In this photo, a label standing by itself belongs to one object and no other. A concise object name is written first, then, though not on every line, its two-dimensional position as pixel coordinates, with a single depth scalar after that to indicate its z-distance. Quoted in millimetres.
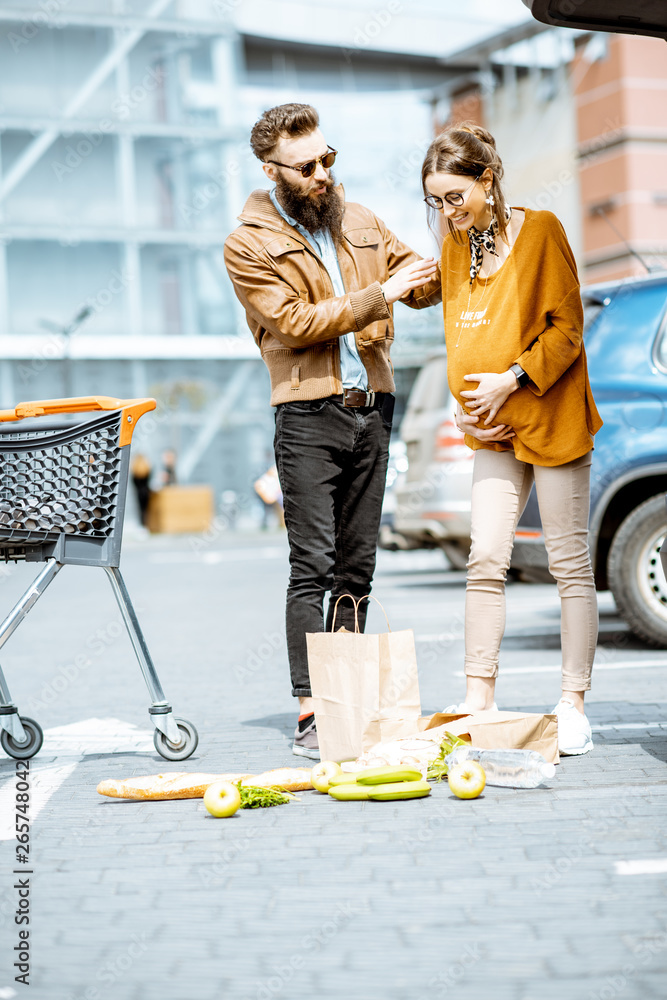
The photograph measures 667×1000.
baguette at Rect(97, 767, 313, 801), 7591
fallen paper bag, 7821
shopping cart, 8300
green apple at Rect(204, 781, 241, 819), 7065
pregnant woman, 8401
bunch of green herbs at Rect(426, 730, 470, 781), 7766
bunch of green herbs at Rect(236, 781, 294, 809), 7271
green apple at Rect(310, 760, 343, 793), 7564
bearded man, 8713
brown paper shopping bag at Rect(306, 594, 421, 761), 8019
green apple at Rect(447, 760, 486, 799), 7178
